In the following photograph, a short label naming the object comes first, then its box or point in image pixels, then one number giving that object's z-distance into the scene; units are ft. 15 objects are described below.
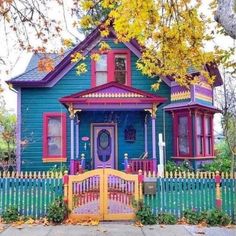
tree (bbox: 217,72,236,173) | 45.04
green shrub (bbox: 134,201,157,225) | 30.09
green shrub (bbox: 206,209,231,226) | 30.07
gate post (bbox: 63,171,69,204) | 31.41
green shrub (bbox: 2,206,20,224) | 30.68
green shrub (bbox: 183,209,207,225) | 30.55
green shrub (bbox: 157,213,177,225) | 30.50
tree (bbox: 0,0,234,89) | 27.66
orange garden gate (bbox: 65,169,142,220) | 31.27
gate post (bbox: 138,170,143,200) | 31.71
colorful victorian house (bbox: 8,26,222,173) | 55.93
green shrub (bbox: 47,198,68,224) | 29.94
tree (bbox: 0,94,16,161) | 58.76
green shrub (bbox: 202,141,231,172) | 52.29
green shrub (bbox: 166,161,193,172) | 50.60
